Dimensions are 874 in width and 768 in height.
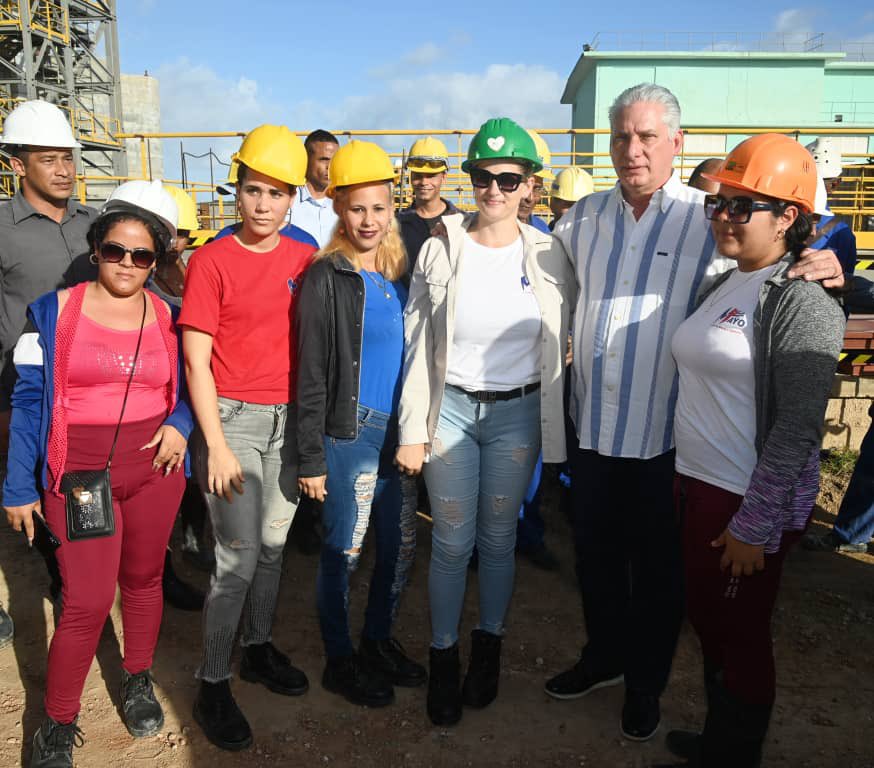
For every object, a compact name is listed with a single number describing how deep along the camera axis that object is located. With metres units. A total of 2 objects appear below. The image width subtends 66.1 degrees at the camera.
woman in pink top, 2.46
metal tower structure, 19.08
